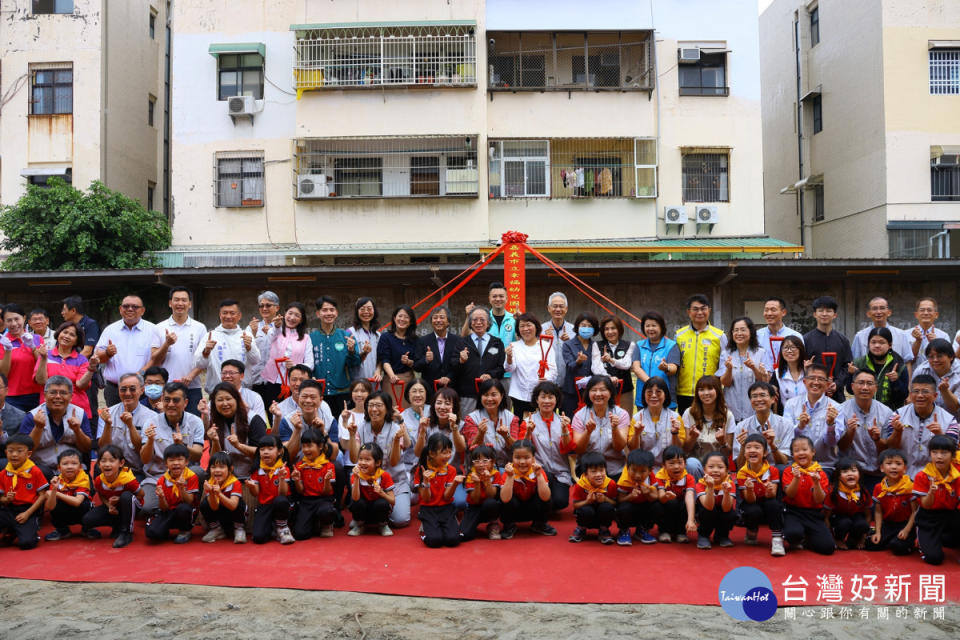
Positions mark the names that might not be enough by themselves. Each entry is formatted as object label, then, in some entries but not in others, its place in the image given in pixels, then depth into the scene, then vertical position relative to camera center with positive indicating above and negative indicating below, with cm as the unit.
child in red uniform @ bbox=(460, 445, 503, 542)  570 -125
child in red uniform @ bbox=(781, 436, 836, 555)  522 -122
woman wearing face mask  690 -24
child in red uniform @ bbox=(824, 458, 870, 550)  529 -130
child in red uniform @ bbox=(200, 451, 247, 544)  560 -126
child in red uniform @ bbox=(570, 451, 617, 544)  548 -126
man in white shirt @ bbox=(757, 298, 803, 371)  654 +3
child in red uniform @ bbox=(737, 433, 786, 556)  532 -117
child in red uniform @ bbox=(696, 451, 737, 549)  527 -123
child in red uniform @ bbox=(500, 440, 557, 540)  573 -125
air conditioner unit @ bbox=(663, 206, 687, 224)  1586 +265
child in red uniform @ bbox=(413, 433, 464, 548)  555 -118
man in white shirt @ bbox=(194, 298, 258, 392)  656 -6
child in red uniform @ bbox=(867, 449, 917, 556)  517 -126
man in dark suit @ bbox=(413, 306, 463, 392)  696 -15
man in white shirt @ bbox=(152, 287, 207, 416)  656 -6
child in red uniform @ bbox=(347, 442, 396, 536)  577 -121
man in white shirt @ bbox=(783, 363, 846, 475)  573 -71
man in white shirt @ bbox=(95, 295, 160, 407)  666 -2
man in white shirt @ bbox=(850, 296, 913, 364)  649 -3
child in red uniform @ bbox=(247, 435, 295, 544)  565 -121
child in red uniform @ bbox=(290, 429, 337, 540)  575 -121
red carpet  452 -158
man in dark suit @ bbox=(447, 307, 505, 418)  689 -21
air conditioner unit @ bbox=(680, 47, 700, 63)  1598 +625
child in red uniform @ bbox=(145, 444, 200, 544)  561 -120
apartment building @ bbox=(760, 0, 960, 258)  1625 +489
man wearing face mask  617 -37
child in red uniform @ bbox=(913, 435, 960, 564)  504 -118
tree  1484 +233
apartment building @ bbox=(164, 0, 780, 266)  1584 +469
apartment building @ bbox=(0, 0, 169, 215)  1706 +593
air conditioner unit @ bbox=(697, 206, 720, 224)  1591 +263
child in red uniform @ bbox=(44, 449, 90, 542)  563 -120
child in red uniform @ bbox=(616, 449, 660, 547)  546 -122
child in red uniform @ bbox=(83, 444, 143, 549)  564 -122
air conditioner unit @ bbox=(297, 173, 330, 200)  1589 +340
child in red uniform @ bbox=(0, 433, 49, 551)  551 -117
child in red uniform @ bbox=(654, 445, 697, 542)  549 -121
